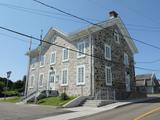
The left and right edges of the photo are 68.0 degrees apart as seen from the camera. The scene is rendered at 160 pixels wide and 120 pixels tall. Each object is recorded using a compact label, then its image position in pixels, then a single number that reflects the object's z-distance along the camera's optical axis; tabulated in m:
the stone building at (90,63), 12.98
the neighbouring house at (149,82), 29.32
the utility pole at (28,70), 17.61
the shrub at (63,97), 12.16
